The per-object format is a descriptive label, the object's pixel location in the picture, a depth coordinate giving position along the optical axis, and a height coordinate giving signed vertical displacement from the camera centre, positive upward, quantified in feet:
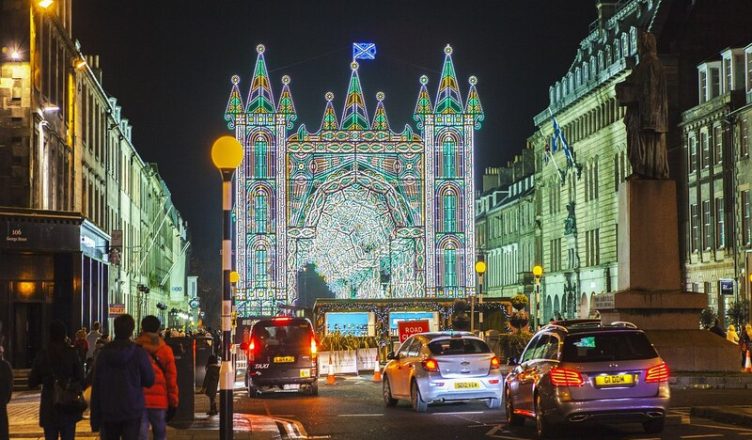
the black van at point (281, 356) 102.83 -4.00
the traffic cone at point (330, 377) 123.33 -6.99
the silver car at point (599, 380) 56.85 -3.40
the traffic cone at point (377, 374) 127.55 -6.82
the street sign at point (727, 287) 152.35 +1.59
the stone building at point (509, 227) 321.73 +20.57
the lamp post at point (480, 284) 132.16 +2.22
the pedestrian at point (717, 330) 121.89 -2.71
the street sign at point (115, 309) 150.51 -0.19
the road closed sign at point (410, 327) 146.82 -2.58
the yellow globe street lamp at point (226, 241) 50.98 +2.65
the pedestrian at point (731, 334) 141.90 -3.70
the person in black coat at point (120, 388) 37.81 -2.32
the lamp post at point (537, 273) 151.64 +3.44
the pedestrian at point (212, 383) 77.77 -4.59
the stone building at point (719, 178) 180.86 +17.85
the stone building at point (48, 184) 123.44 +13.49
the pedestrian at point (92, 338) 108.74 -2.61
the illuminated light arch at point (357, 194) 266.77 +23.13
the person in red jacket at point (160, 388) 43.19 -2.67
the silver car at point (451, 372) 76.64 -4.02
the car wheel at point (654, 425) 58.28 -5.56
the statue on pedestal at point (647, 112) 94.99 +13.82
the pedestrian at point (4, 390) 42.34 -2.63
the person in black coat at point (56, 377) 43.34 -2.29
